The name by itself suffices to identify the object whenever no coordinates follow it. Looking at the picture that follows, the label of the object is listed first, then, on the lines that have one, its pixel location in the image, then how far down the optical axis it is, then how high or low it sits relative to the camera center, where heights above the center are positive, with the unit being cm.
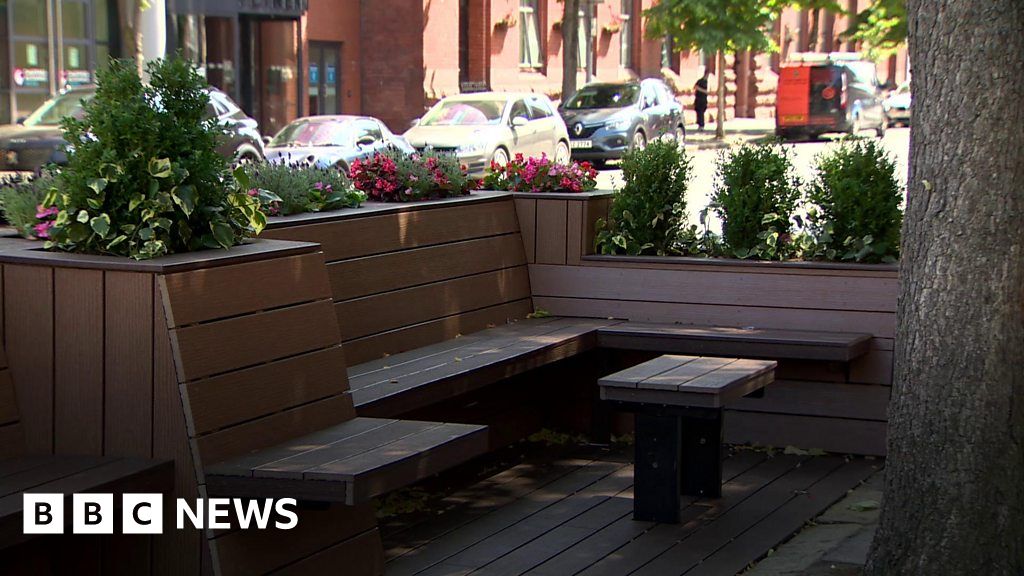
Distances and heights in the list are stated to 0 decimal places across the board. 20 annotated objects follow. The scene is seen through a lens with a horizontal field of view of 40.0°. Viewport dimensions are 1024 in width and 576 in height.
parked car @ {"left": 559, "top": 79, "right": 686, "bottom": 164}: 2708 +16
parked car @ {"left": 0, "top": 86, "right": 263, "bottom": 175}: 1884 -23
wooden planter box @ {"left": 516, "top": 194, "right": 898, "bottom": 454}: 738 -97
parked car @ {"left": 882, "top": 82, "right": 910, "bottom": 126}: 4406 +61
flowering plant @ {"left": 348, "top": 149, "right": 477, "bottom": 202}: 756 -30
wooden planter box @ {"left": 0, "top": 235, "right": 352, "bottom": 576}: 454 -80
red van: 3500 +73
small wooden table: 588 -119
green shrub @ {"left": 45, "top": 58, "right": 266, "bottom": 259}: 479 -18
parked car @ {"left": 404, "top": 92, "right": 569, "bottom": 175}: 2266 -9
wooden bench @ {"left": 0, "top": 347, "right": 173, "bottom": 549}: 406 -111
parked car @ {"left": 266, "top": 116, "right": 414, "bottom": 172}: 2017 -26
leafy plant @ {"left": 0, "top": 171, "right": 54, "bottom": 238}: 508 -33
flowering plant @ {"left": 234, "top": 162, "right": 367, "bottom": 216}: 650 -32
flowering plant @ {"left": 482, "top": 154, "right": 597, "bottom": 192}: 845 -32
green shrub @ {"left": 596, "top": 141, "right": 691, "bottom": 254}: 805 -45
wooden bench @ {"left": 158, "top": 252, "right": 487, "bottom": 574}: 450 -104
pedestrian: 4016 +79
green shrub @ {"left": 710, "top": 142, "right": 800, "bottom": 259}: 779 -43
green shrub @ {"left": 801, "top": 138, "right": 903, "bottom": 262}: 746 -42
